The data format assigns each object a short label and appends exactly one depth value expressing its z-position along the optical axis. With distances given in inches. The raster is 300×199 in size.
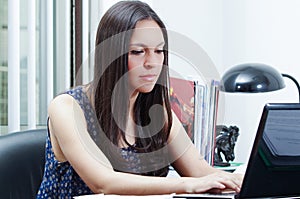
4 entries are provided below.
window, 97.8
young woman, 78.0
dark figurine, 101.3
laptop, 66.8
